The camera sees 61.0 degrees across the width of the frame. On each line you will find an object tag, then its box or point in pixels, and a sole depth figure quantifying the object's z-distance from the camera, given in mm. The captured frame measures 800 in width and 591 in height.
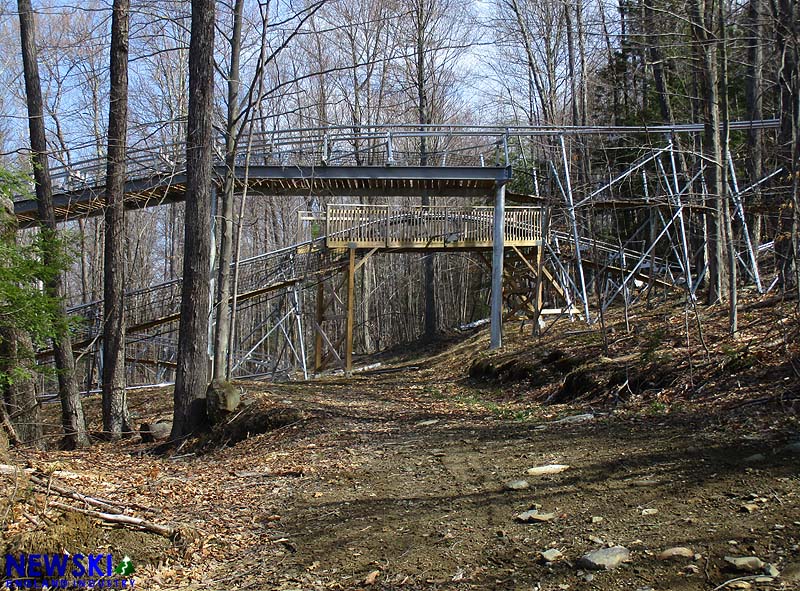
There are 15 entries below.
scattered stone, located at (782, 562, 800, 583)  3341
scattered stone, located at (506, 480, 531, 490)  5346
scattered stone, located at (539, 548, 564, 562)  3953
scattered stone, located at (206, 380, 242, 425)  9742
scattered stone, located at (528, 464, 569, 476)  5630
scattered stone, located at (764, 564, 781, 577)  3414
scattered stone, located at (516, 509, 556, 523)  4594
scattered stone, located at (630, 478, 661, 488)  4957
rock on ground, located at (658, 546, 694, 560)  3756
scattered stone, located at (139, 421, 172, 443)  10773
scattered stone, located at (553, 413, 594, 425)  7689
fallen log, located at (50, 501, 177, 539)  4449
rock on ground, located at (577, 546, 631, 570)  3766
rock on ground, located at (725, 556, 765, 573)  3494
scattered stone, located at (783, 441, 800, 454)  5107
